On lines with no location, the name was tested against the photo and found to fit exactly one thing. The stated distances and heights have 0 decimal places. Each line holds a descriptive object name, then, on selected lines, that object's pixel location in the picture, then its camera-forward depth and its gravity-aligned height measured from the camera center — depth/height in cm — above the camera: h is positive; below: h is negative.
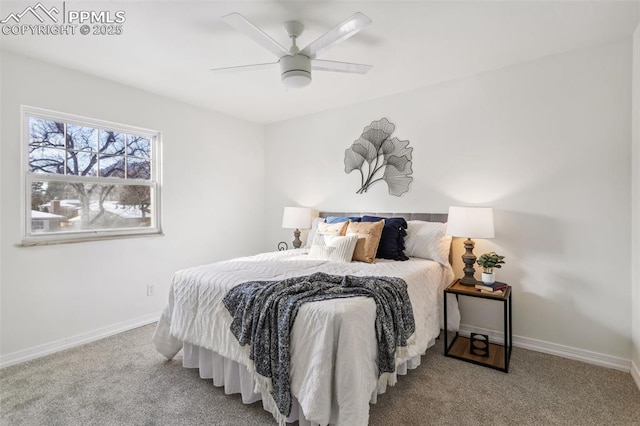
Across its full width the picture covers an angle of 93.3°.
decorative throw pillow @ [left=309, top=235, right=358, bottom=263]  282 -36
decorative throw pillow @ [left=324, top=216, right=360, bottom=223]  335 -9
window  269 +34
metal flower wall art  342 +63
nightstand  230 -119
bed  146 -74
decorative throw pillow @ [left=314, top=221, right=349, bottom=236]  316 -19
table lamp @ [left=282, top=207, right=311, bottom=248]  395 -9
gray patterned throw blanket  160 -60
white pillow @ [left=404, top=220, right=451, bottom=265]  286 -30
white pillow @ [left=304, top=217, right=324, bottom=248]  372 -23
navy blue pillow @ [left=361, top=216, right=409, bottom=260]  290 -28
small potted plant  252 -44
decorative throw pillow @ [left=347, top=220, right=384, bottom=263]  283 -27
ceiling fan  171 +107
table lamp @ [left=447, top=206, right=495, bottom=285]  254 -14
